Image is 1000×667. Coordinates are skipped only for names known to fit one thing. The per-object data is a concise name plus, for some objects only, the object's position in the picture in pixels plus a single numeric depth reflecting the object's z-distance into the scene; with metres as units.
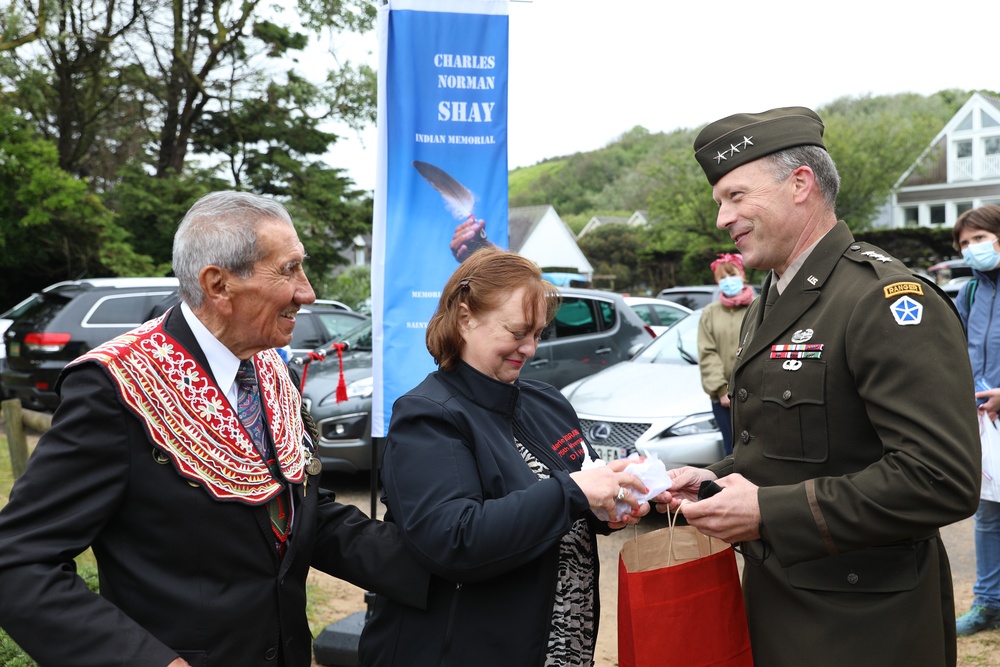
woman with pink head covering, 6.65
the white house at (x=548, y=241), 63.84
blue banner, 4.32
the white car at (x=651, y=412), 6.42
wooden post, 7.04
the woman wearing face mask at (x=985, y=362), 4.63
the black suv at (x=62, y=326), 10.90
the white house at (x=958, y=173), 47.81
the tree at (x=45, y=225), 16.53
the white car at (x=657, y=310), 13.11
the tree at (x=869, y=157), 38.31
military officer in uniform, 1.91
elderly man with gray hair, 1.79
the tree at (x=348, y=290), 22.06
